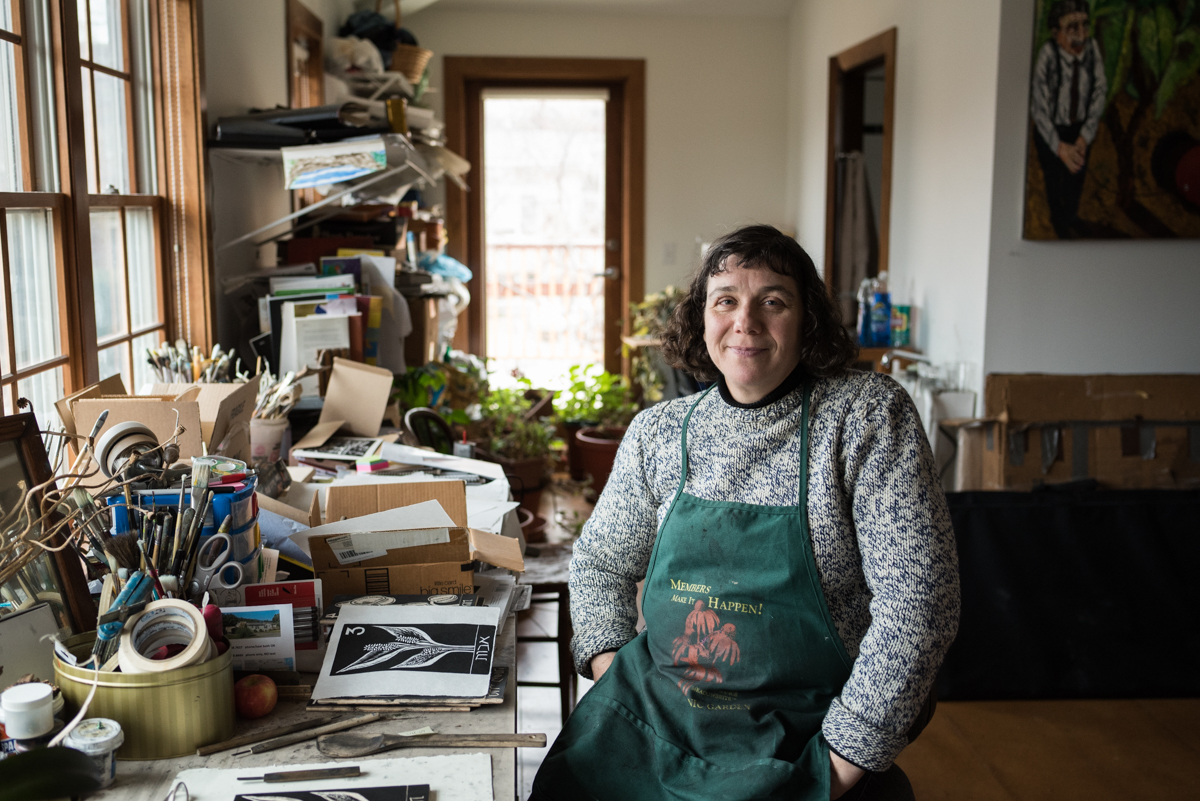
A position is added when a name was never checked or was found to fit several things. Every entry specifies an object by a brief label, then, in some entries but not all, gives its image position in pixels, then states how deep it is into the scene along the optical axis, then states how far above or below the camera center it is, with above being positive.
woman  1.34 -0.45
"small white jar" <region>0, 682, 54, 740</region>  1.00 -0.45
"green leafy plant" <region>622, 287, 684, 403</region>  5.19 -0.33
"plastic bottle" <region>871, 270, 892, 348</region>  3.97 -0.21
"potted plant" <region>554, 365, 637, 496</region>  4.79 -0.79
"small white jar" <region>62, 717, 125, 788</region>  1.01 -0.49
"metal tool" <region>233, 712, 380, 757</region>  1.13 -0.55
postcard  1.25 -0.46
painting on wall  3.07 +0.47
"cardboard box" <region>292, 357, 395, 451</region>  2.54 -0.33
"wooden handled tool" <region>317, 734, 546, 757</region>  1.14 -0.55
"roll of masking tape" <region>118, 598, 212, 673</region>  1.09 -0.42
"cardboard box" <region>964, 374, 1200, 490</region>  3.21 -0.53
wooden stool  2.27 -0.90
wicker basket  4.51 +0.97
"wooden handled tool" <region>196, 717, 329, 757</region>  1.12 -0.55
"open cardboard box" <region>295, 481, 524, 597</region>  1.49 -0.44
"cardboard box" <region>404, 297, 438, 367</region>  3.68 -0.24
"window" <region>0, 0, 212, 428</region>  1.90 +0.18
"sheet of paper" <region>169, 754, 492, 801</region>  1.05 -0.56
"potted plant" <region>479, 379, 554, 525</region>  4.11 -0.75
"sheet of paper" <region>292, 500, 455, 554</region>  1.52 -0.39
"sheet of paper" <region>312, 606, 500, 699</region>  1.26 -0.51
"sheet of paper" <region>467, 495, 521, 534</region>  1.90 -0.48
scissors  1.29 -0.39
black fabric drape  2.79 -0.93
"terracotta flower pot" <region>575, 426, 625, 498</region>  4.69 -0.87
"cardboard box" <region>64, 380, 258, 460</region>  1.72 -0.26
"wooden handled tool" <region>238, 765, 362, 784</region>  1.07 -0.55
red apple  1.20 -0.52
